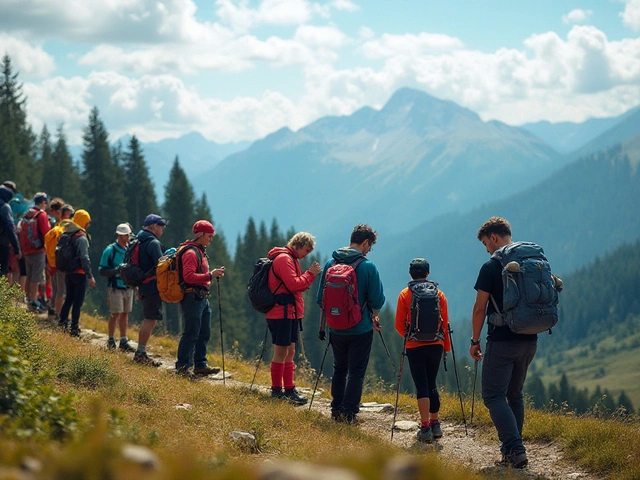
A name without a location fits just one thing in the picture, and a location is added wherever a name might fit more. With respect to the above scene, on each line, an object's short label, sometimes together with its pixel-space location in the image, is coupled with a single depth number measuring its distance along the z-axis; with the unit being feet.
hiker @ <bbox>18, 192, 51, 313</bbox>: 48.57
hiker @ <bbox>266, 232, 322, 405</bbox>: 33.94
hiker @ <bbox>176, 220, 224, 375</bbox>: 36.94
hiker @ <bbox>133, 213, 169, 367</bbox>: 39.42
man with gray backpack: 25.40
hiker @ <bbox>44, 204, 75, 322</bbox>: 45.68
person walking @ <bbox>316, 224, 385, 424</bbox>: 31.65
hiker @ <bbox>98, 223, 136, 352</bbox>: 42.57
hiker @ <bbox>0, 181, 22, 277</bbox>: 45.80
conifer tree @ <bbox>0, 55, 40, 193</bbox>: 154.81
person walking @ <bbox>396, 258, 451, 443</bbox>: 30.04
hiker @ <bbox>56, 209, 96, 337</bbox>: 42.75
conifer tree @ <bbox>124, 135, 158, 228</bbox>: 195.93
